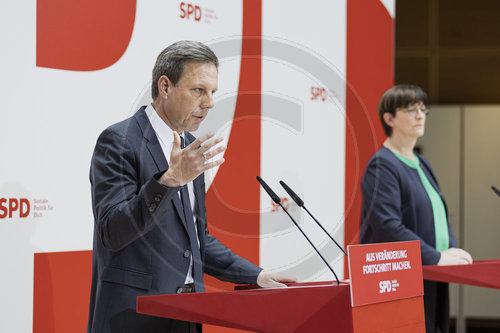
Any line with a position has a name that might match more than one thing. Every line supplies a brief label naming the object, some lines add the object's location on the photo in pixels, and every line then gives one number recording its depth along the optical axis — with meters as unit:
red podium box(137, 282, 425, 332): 4.67
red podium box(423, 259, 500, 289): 5.39
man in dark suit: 4.80
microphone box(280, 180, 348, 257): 4.88
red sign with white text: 4.67
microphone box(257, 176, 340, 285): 4.82
